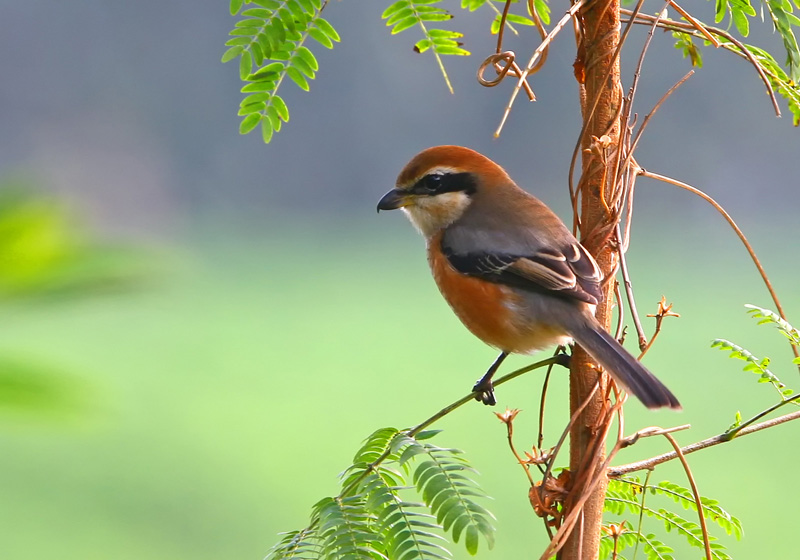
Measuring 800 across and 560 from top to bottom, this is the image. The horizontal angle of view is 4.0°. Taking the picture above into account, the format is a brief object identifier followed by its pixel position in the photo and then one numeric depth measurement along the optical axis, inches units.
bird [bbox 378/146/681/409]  191.1
